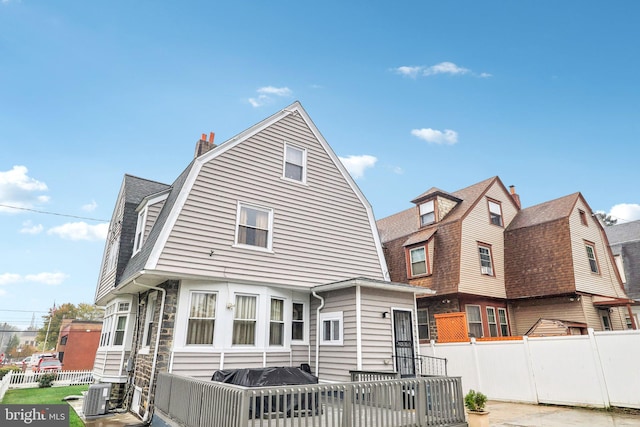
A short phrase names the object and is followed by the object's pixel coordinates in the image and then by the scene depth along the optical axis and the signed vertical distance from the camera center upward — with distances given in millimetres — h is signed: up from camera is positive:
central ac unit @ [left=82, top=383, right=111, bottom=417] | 9164 -1867
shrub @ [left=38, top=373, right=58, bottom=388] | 17672 -2640
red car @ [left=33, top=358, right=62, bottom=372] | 26794 -2936
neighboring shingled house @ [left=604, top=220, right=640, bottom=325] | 18297 +3957
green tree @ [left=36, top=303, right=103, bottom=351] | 65750 +2041
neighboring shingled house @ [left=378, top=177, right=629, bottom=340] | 14766 +2866
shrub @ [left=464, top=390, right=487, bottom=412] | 6414 -1293
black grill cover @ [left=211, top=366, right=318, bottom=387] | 6999 -976
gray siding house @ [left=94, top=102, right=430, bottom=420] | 8820 +1399
